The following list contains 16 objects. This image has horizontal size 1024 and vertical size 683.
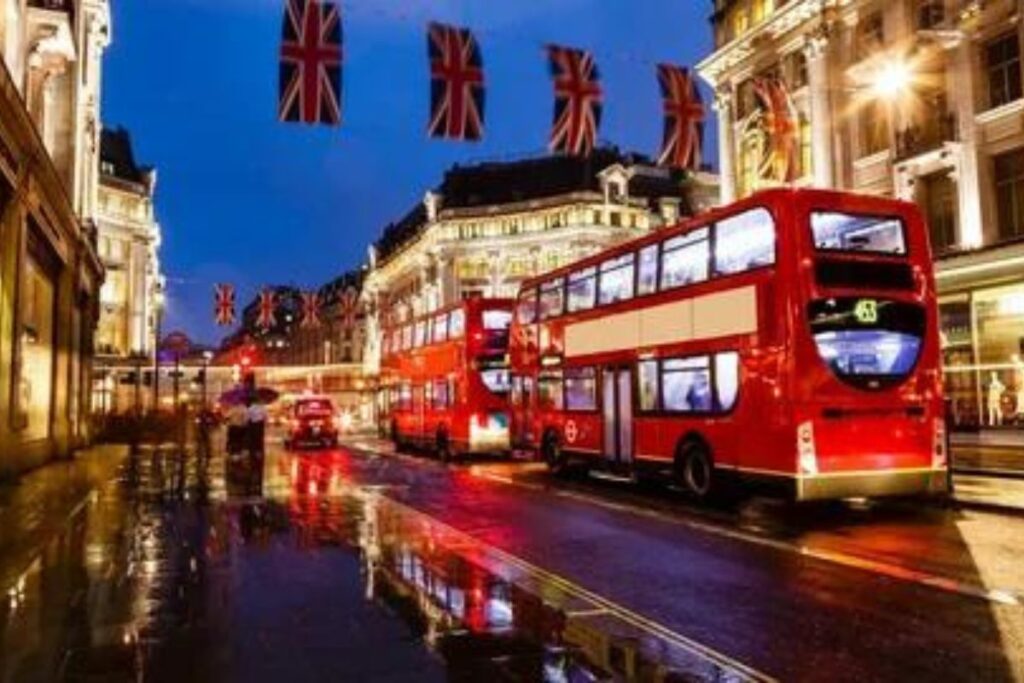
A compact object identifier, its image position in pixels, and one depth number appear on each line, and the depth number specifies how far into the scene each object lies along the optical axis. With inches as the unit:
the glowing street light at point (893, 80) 1014.3
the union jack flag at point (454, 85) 740.6
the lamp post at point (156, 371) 1421.0
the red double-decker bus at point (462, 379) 1164.5
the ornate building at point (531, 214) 3585.1
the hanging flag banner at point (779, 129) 1269.7
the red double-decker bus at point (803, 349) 575.8
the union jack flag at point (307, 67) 698.8
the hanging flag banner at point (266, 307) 2246.6
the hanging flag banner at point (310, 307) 2481.5
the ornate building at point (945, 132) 1099.3
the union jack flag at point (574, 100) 803.4
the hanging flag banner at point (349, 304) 2906.0
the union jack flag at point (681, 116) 881.5
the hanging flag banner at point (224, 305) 2036.2
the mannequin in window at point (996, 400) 1032.2
